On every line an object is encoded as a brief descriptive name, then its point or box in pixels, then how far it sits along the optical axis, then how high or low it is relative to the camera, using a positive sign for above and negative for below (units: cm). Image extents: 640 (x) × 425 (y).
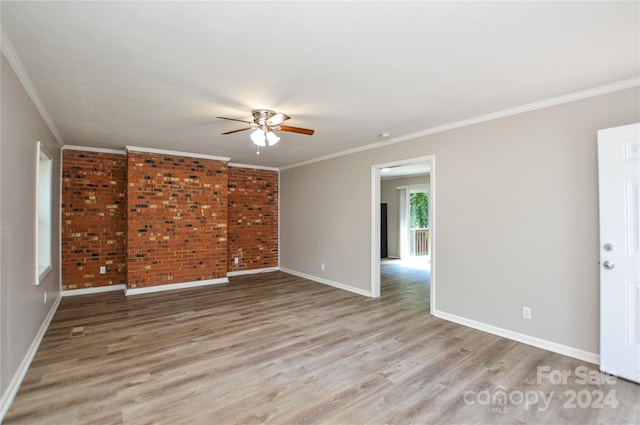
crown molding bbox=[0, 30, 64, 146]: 198 +109
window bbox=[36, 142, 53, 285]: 376 +0
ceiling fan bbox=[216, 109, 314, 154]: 318 +93
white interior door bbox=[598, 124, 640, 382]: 240 -30
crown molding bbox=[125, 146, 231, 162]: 501 +107
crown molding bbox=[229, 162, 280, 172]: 656 +106
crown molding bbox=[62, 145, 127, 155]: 494 +109
